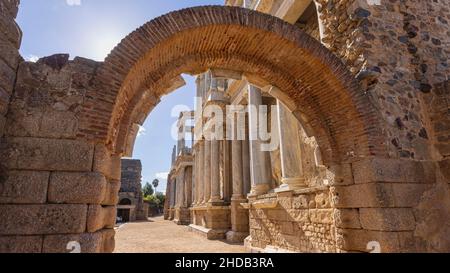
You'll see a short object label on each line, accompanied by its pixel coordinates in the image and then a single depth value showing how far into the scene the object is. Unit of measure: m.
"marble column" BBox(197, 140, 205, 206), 16.92
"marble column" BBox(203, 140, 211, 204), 15.40
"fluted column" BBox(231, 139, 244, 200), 12.62
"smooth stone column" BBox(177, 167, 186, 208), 24.08
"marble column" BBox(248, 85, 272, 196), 10.29
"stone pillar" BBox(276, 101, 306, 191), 7.71
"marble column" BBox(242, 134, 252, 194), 13.26
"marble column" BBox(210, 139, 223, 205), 14.04
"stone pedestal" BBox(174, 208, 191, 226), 22.54
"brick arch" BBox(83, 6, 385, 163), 3.19
